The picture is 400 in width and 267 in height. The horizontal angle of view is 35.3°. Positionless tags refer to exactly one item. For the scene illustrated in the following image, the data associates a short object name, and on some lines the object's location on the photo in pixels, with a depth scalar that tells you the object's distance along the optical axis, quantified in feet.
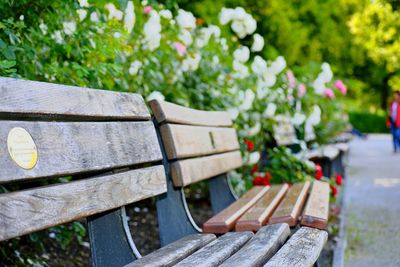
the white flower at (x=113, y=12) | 12.26
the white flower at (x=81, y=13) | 9.91
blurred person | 50.90
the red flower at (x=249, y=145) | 16.69
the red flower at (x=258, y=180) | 15.35
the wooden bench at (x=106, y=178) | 5.46
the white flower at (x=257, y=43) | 17.54
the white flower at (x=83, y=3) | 9.12
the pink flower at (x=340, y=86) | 29.32
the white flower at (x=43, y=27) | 9.76
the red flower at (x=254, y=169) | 17.22
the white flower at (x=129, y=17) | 11.81
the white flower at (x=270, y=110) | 17.72
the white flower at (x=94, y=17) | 11.46
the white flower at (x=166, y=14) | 13.93
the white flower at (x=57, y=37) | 10.24
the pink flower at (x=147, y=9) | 14.81
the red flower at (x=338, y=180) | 17.64
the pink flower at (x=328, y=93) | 26.60
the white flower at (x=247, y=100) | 16.24
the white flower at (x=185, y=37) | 14.75
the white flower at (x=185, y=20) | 14.64
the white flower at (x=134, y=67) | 12.58
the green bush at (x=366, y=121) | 118.42
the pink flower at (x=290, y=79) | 20.77
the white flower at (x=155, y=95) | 12.13
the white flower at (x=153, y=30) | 12.78
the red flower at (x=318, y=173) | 16.77
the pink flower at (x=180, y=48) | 14.48
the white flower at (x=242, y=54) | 17.46
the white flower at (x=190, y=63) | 14.69
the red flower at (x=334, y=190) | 16.55
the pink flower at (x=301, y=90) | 22.08
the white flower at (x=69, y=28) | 10.34
